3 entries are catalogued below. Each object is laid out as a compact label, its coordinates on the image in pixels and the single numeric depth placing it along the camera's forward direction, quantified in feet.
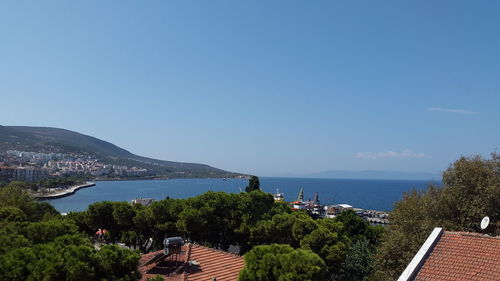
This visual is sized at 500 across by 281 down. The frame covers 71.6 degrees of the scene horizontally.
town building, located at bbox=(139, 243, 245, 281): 39.65
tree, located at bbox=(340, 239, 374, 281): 54.82
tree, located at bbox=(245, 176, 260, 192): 149.59
